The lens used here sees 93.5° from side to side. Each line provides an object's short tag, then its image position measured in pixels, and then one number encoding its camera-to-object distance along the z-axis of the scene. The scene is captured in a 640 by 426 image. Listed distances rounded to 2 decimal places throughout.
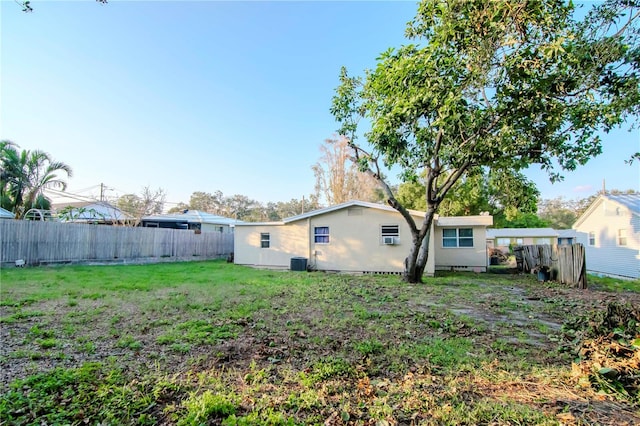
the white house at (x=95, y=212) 15.54
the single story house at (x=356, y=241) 12.64
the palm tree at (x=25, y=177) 15.75
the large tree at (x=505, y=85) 5.57
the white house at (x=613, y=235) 13.52
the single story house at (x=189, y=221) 23.30
